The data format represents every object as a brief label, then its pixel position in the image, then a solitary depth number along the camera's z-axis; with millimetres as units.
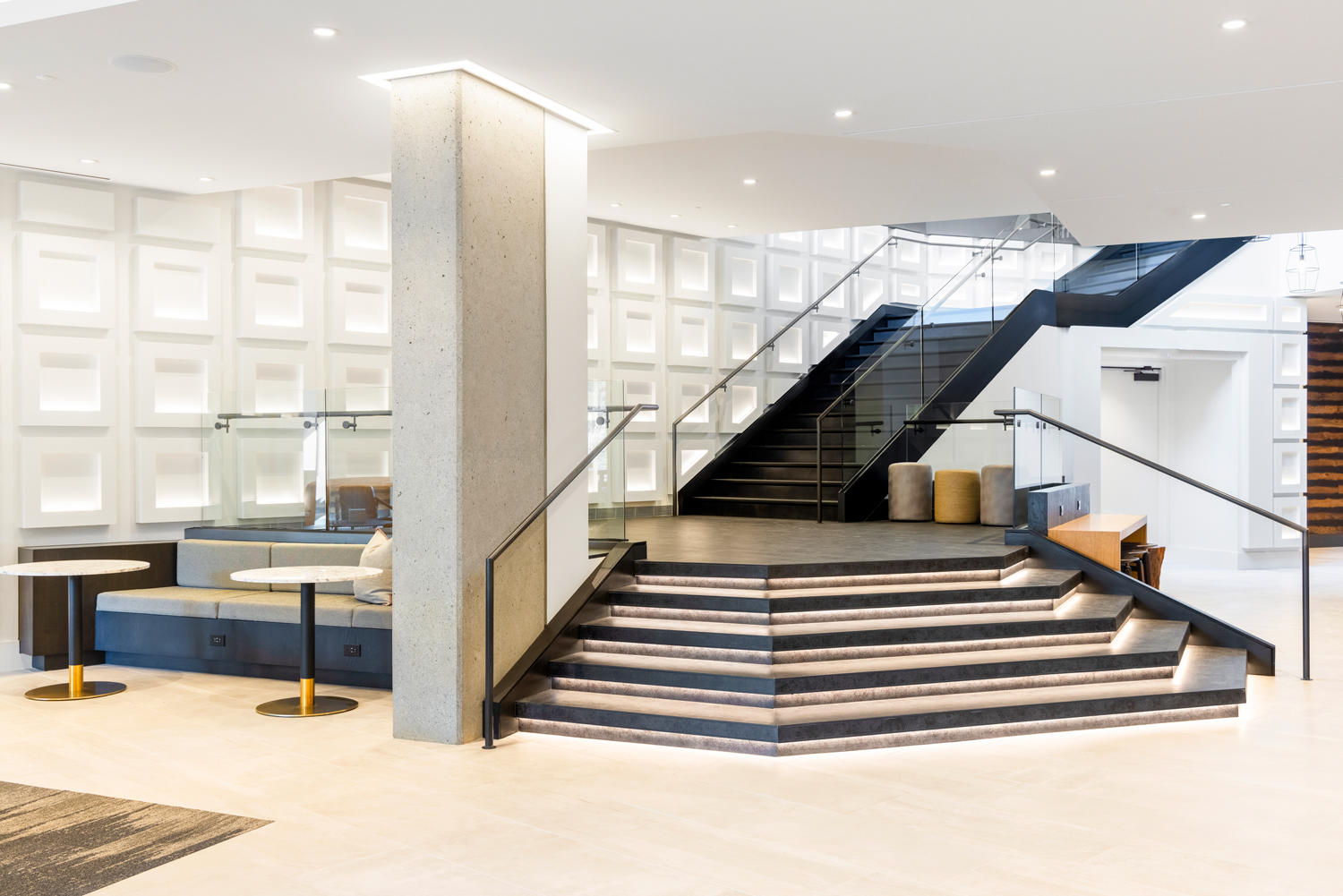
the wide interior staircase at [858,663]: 5555
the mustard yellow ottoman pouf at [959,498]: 10344
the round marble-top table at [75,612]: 6602
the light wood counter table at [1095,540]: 7785
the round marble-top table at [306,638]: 6102
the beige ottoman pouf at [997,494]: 10062
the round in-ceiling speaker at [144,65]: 5379
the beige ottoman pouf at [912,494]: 10508
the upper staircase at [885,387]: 10500
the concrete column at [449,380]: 5535
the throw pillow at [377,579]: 6906
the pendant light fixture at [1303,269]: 14039
